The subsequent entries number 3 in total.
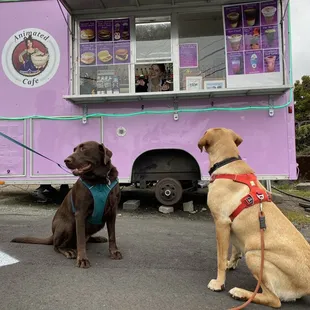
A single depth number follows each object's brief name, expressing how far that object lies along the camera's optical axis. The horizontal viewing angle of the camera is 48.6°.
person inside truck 6.30
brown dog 3.52
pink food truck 5.96
